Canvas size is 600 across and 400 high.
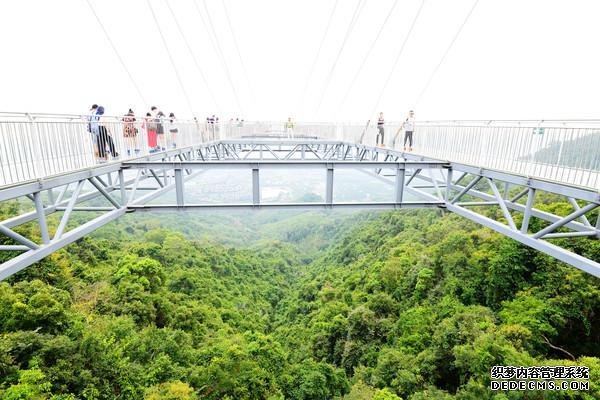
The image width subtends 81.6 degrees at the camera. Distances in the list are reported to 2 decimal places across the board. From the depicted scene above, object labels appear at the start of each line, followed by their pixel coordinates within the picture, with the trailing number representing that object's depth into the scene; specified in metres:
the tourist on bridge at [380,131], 15.47
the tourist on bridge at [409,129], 13.00
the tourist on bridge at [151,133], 11.80
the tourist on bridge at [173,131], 14.12
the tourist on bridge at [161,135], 12.79
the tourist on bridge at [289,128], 26.92
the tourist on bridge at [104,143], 8.38
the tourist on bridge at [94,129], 8.17
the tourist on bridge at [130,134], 9.78
